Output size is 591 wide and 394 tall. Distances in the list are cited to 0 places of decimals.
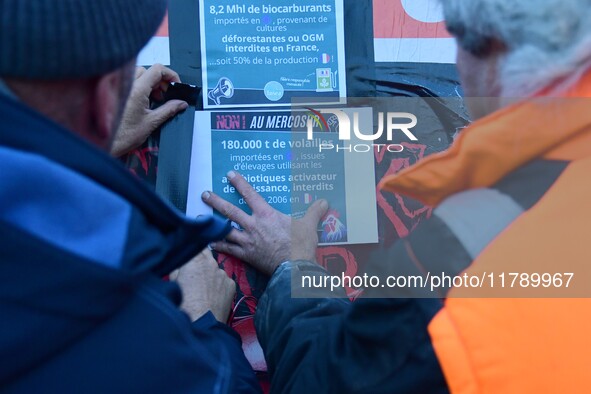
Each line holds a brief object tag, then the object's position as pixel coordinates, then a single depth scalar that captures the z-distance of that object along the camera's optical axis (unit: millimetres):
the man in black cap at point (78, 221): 641
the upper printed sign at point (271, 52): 1360
